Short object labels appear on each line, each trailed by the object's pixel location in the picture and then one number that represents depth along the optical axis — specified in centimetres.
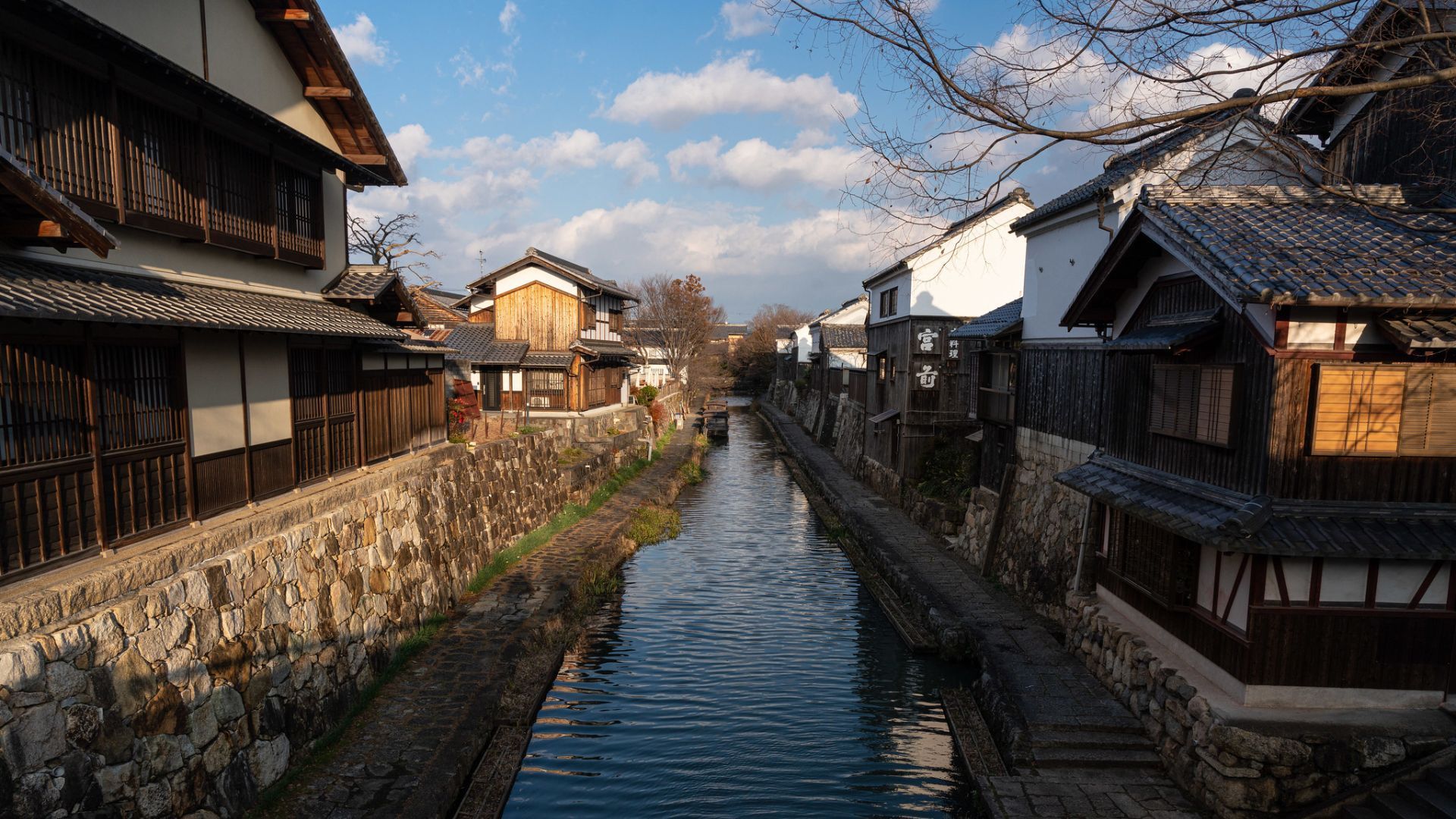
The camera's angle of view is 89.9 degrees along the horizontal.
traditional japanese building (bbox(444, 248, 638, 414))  3456
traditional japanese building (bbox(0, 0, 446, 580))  743
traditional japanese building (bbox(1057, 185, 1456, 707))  785
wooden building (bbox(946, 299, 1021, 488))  1805
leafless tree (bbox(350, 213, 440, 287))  3466
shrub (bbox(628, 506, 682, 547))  2377
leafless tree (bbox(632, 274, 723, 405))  6581
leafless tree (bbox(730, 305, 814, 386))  9088
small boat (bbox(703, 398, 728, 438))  5238
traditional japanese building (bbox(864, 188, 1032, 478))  2497
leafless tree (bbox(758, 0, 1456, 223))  648
